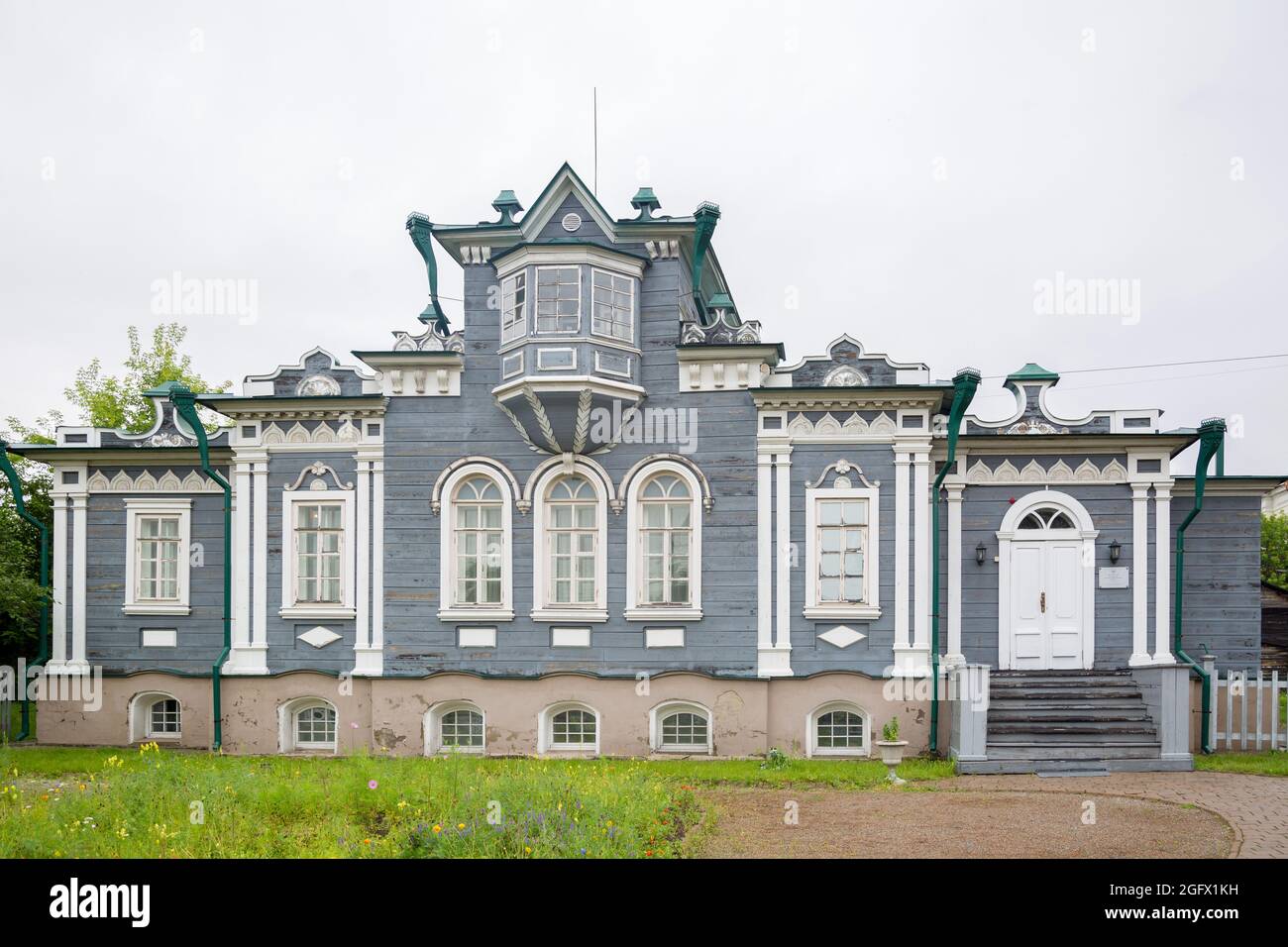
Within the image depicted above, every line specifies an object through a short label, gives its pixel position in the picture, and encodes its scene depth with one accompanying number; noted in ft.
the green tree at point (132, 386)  79.25
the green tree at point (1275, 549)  107.34
